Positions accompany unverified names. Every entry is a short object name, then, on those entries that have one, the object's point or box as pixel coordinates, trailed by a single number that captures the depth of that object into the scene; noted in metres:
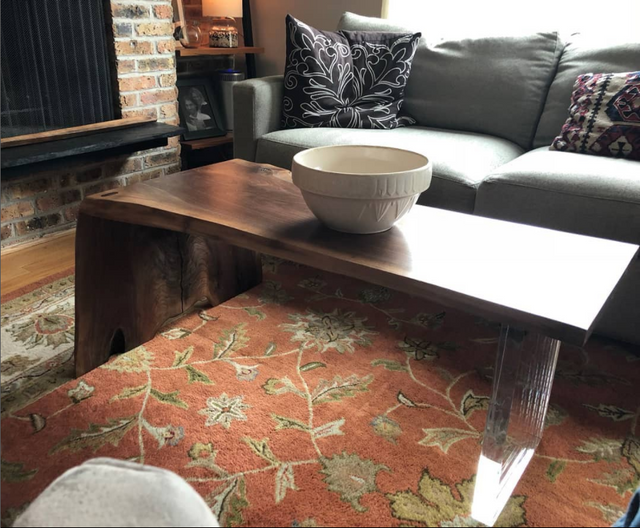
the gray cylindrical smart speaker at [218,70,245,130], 3.17
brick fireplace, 2.22
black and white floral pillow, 2.30
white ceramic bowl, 1.09
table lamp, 3.00
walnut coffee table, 0.94
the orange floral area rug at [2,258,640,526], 1.06
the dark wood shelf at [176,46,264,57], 2.87
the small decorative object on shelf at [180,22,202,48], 2.99
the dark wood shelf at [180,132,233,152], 2.92
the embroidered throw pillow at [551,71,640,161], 1.82
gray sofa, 1.57
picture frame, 3.02
